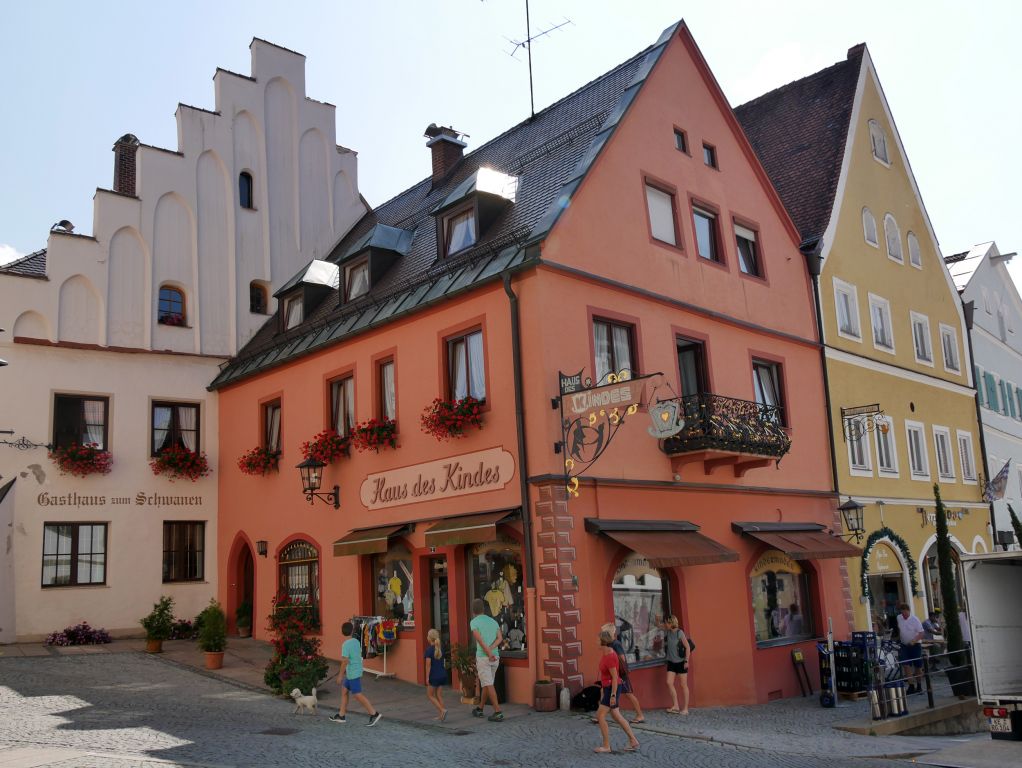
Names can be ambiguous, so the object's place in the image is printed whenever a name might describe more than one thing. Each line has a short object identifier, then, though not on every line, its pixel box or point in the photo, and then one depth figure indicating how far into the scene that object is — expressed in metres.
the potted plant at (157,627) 20.59
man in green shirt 14.36
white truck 13.28
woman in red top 12.05
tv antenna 23.52
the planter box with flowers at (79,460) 22.53
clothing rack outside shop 17.91
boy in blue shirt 13.95
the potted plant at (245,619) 23.25
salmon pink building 15.84
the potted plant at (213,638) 18.88
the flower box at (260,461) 22.56
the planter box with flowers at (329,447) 20.20
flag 28.14
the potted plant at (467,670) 15.44
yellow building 23.55
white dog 14.72
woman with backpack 15.73
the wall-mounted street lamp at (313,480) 20.12
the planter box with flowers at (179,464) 23.83
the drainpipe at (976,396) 29.06
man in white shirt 19.58
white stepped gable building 22.44
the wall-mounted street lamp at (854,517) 21.53
